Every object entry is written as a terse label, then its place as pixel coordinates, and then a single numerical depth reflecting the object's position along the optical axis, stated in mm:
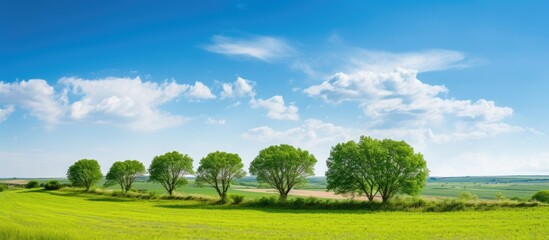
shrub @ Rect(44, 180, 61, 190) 150625
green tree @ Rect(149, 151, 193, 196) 112875
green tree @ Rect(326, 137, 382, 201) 73375
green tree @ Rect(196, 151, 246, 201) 95500
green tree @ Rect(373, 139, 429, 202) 71312
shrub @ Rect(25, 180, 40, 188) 173950
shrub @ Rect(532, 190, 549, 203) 91938
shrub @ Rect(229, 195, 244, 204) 82750
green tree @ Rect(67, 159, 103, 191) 144875
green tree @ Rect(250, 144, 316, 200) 84562
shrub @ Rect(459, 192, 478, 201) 88150
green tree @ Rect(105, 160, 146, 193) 129875
